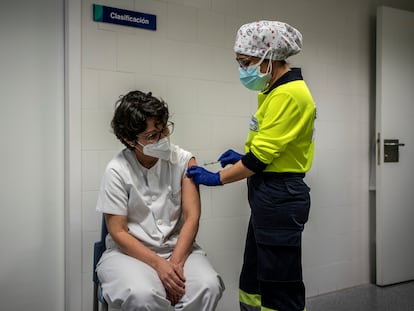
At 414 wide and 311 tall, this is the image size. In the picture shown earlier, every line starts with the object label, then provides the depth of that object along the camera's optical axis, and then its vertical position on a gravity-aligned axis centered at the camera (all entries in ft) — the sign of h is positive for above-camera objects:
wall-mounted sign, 6.84 +2.25
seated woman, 4.99 -1.07
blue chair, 5.86 -1.61
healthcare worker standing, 5.52 -0.25
